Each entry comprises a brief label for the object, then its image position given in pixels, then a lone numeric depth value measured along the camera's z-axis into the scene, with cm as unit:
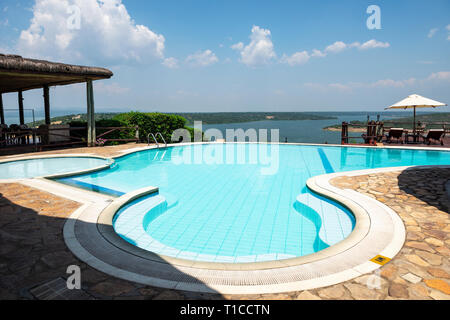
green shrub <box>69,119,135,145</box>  1484
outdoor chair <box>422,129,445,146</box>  1373
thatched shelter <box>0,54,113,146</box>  979
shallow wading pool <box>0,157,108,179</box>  879
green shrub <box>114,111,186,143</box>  1670
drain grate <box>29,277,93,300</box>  251
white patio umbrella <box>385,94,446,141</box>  1399
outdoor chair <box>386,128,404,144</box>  1460
